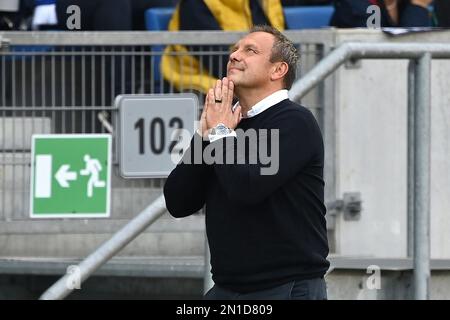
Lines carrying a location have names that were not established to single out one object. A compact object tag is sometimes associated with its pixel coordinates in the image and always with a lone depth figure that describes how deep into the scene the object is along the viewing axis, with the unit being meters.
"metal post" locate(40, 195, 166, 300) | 11.83
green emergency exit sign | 13.79
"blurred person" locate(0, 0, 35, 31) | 17.01
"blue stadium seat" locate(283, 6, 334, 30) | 16.69
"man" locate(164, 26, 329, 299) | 8.89
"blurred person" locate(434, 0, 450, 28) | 17.27
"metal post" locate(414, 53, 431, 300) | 12.14
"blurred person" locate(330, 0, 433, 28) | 16.25
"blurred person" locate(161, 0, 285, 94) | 15.82
